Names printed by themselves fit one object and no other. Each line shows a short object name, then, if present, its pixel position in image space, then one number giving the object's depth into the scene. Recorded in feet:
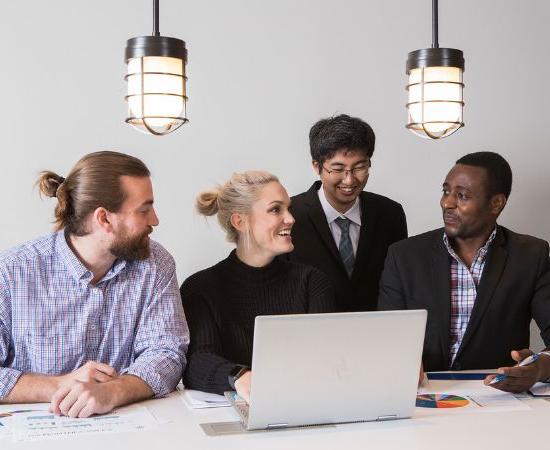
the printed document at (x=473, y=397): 7.91
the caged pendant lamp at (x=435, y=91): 7.30
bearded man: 8.28
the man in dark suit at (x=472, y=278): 10.10
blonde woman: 9.12
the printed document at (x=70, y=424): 6.89
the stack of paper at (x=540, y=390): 8.57
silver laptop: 6.93
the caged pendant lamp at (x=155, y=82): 6.72
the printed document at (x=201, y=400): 7.92
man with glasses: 11.24
